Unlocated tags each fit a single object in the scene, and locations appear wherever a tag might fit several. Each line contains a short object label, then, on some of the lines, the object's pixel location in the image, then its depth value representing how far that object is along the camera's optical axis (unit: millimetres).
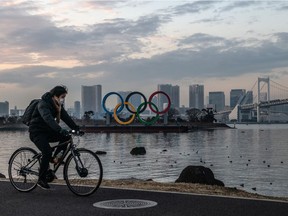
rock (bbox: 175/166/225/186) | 16188
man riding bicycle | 7609
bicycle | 7516
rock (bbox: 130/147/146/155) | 54369
